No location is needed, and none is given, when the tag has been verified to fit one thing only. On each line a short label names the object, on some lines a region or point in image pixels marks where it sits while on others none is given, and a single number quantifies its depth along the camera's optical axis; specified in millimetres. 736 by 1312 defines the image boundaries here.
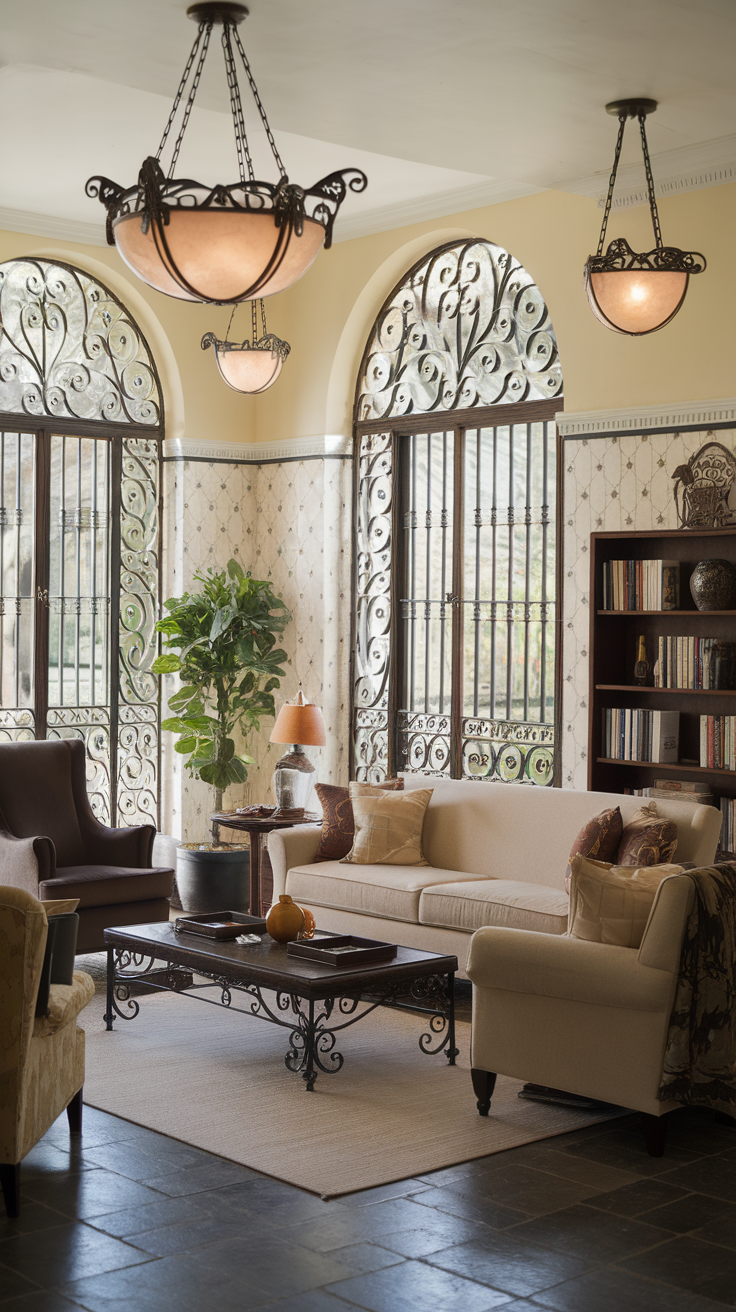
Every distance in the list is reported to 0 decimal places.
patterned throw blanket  4559
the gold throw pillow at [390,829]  6984
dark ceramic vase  6453
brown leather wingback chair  6719
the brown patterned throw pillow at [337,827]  7152
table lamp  8078
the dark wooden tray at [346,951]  5309
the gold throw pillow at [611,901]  4746
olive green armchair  3996
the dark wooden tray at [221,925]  5809
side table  7730
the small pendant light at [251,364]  7879
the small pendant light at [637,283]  5883
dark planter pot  8531
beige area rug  4523
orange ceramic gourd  5676
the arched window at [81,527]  8758
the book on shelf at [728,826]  6477
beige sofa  6000
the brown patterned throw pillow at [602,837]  5836
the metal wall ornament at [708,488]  6582
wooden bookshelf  6684
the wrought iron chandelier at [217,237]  4062
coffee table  5180
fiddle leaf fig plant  8852
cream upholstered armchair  4551
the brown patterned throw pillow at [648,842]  5609
